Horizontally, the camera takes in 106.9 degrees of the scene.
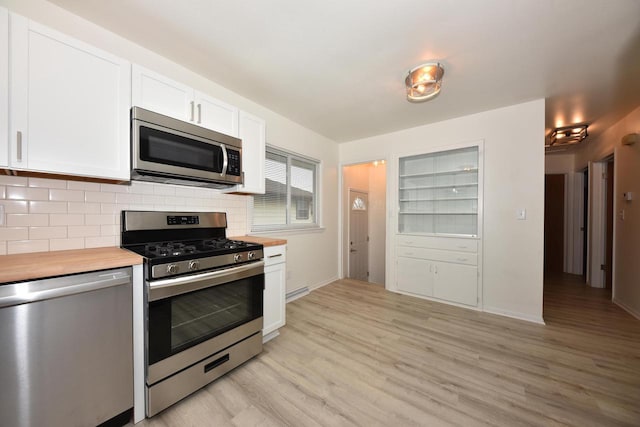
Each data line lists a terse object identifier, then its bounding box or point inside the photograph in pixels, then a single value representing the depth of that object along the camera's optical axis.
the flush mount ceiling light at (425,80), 2.08
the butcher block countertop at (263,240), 2.20
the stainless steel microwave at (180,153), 1.63
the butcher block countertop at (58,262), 1.03
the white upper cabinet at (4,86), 1.20
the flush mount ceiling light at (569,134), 3.52
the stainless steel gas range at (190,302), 1.39
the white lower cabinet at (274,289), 2.19
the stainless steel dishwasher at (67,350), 1.02
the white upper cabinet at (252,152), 2.35
